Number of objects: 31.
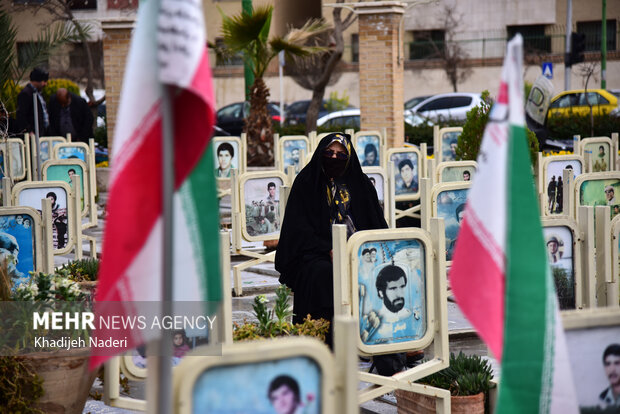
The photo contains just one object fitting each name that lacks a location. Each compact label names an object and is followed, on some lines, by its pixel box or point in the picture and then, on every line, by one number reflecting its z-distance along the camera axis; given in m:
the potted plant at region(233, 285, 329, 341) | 8.15
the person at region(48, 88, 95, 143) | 26.93
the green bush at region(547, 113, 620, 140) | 33.81
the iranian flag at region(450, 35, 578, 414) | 4.69
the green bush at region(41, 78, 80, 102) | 37.45
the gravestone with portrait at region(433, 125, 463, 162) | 23.30
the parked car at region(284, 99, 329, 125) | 52.24
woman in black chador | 11.14
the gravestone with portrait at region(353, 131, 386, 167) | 21.89
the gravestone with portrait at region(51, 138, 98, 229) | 18.54
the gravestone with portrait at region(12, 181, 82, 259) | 12.30
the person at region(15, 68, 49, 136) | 23.06
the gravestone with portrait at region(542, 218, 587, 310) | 8.91
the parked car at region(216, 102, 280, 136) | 48.33
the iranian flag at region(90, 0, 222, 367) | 4.39
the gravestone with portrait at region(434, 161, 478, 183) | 15.32
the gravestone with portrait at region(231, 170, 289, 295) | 14.52
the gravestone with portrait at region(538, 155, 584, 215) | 15.04
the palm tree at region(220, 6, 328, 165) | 28.80
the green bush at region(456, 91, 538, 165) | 18.61
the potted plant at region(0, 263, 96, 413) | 7.37
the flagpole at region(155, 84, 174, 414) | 4.34
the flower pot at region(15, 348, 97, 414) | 7.53
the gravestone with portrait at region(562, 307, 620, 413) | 5.25
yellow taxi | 43.42
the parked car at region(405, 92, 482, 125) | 52.59
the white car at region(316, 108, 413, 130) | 46.31
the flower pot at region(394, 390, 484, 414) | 8.37
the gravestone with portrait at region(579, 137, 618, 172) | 19.31
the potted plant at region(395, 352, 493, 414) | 8.40
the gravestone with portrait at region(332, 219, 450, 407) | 8.03
